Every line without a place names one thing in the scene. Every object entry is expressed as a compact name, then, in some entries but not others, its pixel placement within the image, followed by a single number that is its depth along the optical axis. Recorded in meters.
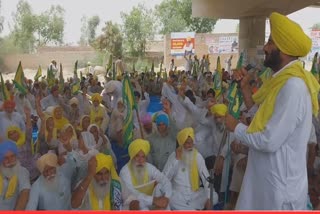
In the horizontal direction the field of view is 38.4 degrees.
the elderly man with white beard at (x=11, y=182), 3.27
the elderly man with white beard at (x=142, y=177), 3.55
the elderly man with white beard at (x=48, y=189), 3.27
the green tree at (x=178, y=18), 36.66
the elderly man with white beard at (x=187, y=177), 3.85
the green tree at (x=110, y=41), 31.56
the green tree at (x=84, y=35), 39.42
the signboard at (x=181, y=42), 29.86
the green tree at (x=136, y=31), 32.66
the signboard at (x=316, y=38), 32.66
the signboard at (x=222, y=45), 31.44
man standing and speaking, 1.95
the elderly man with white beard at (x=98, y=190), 3.23
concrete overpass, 18.70
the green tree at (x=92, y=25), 40.19
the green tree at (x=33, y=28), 33.53
